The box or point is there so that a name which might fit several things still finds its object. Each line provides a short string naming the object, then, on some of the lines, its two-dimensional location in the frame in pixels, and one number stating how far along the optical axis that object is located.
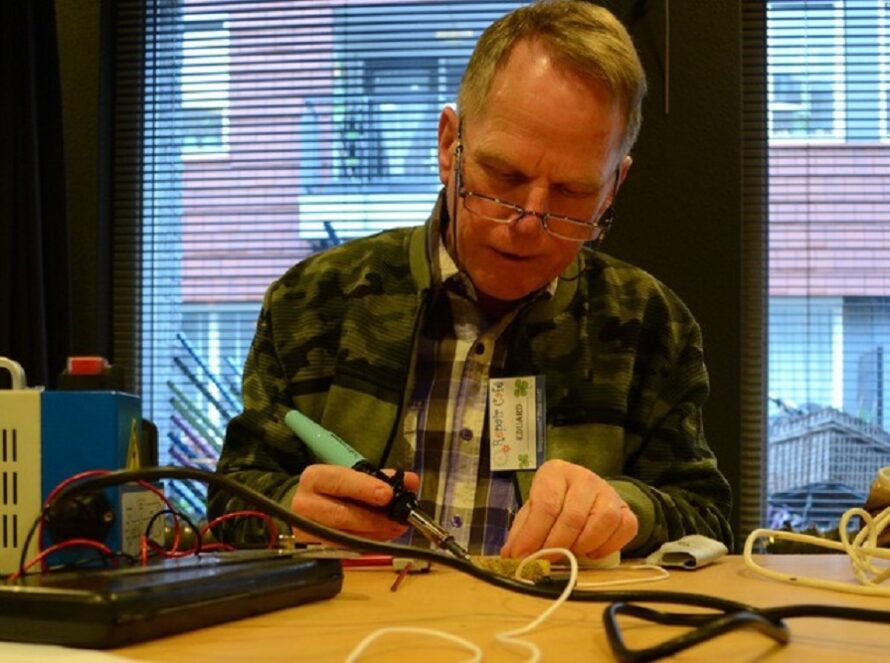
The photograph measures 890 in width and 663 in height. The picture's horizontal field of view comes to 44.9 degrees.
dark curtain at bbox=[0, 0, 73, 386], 2.62
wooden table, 0.59
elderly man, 1.40
